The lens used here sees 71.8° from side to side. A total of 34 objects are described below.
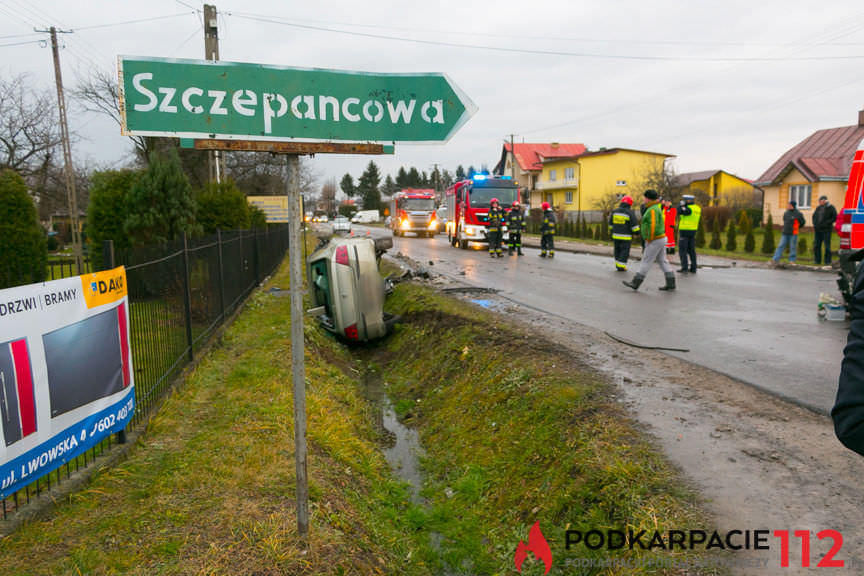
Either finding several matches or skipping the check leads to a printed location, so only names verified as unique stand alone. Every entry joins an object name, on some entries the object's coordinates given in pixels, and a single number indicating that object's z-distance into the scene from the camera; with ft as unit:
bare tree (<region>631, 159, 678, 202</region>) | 135.95
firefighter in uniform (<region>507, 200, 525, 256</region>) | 69.21
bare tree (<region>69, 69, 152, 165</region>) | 107.96
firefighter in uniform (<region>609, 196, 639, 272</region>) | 47.85
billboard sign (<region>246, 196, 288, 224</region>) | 89.15
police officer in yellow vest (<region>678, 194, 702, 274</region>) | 47.47
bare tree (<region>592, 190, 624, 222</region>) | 148.00
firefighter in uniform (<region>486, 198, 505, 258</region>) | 68.18
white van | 276.82
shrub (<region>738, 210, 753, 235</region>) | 92.15
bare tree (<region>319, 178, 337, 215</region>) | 350.84
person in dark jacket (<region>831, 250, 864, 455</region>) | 4.59
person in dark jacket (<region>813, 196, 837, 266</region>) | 49.19
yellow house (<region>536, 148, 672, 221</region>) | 191.52
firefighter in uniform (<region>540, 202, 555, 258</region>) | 67.15
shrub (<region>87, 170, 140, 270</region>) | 38.14
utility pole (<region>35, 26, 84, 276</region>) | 93.40
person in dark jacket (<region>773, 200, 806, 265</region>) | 53.11
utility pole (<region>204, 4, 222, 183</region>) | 60.23
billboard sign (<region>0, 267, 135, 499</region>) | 11.20
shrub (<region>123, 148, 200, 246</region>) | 37.63
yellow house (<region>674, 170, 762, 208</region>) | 167.40
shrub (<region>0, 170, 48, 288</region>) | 33.14
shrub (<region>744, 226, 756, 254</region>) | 70.44
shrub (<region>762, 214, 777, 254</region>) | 67.10
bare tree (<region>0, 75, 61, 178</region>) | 119.44
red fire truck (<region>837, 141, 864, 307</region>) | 21.72
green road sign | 9.18
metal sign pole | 10.21
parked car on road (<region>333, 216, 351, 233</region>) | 135.17
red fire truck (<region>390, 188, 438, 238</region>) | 130.82
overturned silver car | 31.45
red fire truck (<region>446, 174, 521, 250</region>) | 83.15
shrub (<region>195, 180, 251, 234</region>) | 49.08
